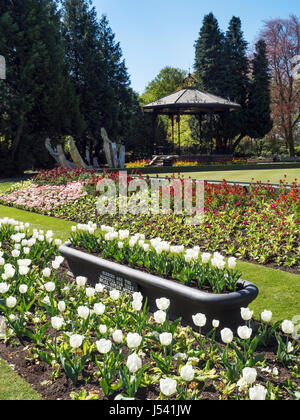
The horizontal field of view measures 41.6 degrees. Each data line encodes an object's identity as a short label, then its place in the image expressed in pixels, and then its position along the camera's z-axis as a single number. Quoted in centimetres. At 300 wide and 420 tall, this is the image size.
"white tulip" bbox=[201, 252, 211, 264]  409
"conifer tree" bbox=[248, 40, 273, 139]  3253
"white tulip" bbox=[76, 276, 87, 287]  390
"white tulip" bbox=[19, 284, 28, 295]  371
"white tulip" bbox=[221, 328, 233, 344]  278
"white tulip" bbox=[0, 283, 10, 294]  377
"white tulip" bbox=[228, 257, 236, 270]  383
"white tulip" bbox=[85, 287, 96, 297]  362
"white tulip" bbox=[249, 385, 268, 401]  217
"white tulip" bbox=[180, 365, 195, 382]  242
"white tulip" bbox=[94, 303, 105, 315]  319
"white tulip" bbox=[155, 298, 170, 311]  321
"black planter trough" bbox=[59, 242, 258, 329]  356
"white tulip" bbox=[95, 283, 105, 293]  369
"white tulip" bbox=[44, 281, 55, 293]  380
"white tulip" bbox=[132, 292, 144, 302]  332
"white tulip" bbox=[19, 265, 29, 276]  410
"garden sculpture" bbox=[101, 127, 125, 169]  2251
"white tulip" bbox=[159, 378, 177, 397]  228
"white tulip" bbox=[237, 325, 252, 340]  284
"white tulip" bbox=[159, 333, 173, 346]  280
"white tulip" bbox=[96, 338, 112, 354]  271
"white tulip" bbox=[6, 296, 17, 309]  348
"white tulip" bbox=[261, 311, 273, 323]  302
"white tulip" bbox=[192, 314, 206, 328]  302
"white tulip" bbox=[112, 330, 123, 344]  280
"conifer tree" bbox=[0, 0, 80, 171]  2211
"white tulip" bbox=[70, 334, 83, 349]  280
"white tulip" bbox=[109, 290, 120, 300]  348
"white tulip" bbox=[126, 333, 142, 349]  272
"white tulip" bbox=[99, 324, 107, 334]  301
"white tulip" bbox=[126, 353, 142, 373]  252
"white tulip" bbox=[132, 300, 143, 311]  329
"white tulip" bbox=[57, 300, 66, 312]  335
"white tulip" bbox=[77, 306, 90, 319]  319
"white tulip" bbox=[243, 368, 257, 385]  239
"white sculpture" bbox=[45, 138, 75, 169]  2600
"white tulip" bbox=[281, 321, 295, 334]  285
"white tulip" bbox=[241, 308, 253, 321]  302
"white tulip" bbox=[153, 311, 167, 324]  302
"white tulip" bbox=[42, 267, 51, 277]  418
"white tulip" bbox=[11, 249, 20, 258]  486
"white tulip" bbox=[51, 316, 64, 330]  303
